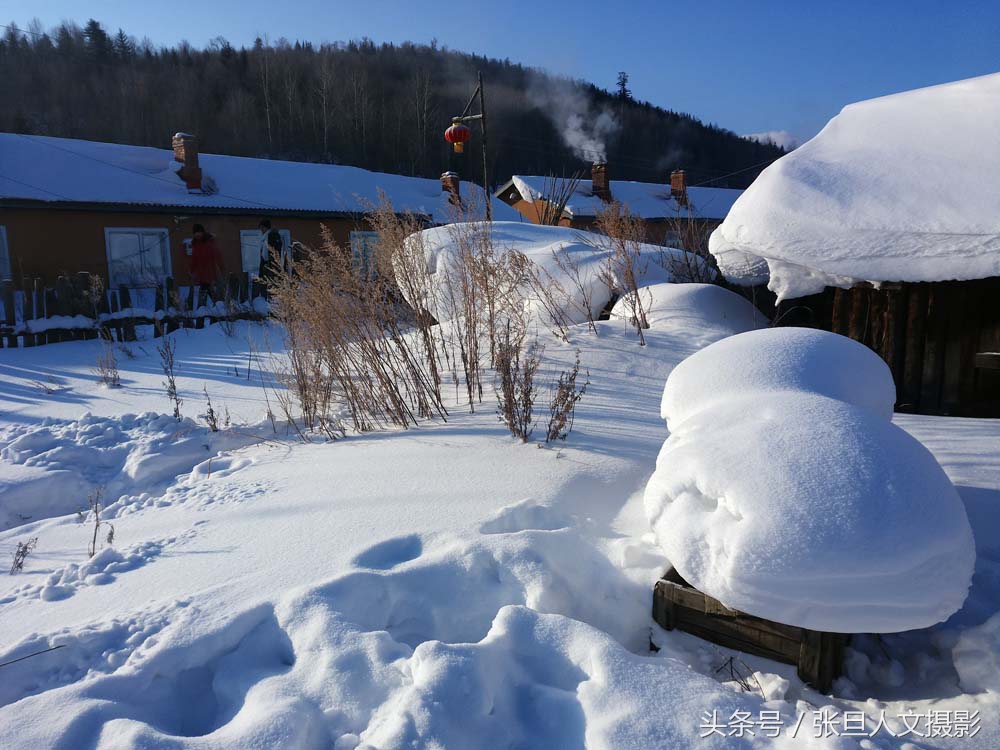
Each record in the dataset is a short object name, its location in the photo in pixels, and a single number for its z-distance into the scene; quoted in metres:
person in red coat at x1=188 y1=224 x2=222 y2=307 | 10.93
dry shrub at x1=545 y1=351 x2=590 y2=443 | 3.60
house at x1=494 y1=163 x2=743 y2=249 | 22.64
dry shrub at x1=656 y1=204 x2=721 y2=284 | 7.20
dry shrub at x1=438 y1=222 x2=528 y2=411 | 4.46
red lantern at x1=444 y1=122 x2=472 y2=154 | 12.73
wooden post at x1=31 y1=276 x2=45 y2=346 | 8.97
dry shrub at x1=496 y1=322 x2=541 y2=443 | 3.68
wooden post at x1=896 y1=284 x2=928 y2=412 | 4.50
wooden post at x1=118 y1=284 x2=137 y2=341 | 8.99
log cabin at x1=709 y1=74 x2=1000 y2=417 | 4.04
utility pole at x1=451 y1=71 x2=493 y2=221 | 12.30
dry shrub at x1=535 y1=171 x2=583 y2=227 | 11.48
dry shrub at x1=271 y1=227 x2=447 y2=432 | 4.21
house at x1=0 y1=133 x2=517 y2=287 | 12.08
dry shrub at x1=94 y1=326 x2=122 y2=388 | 6.45
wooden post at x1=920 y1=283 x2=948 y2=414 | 4.46
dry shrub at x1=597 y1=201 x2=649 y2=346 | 5.97
